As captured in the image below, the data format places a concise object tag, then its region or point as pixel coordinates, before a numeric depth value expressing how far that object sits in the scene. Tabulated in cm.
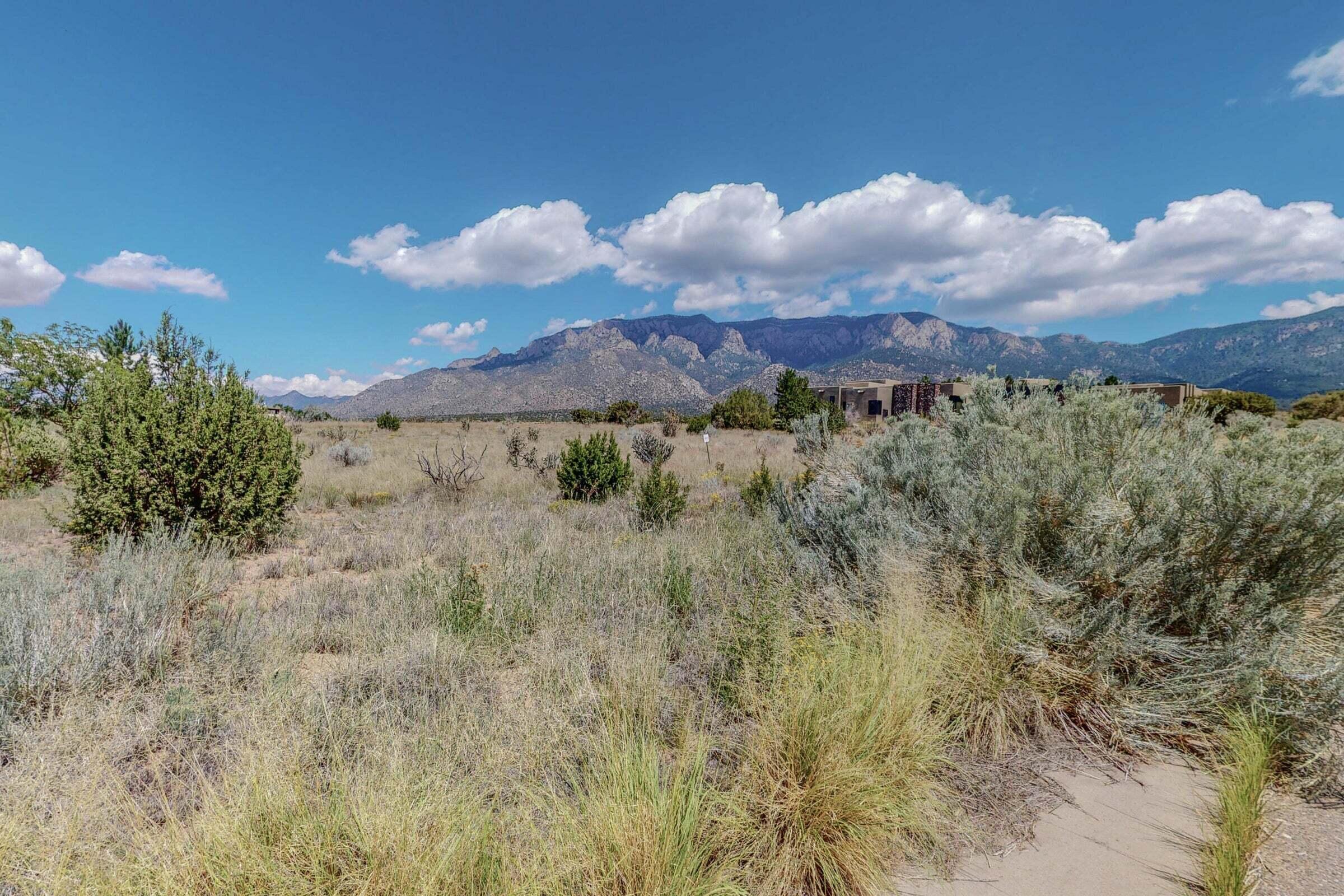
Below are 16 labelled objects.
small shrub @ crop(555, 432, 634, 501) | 1064
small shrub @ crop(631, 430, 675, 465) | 1641
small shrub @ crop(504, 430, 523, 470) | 1602
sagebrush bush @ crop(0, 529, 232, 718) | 290
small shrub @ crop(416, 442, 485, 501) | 1105
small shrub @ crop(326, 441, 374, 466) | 1680
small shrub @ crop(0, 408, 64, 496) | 974
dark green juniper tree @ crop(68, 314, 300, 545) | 592
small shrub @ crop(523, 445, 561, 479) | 1427
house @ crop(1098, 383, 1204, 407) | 3694
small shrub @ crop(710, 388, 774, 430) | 3234
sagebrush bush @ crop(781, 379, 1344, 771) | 276
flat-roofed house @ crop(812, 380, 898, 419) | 5956
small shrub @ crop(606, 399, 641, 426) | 3991
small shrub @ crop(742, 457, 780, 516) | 777
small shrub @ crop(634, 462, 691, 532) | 814
